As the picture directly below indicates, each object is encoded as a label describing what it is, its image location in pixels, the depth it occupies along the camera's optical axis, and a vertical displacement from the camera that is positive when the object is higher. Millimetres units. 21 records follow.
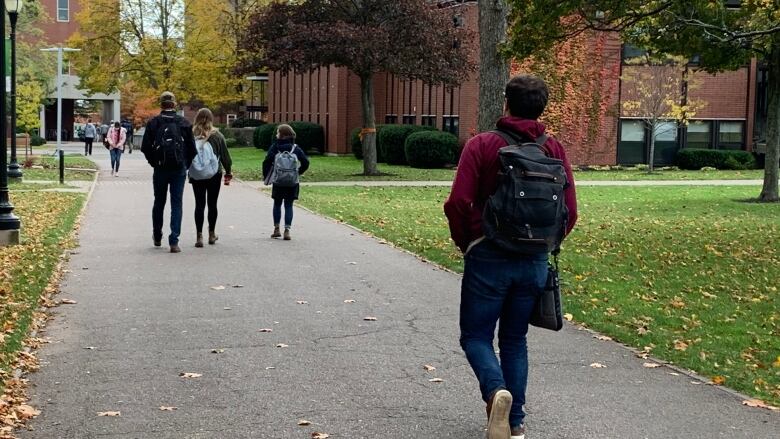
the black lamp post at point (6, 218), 13742 -1345
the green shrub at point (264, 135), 54081 -1007
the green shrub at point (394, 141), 40125 -854
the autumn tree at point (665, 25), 15477 +1465
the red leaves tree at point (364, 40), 31172 +2157
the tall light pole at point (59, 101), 33412 +273
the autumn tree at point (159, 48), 56969 +3280
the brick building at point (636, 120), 40219 +215
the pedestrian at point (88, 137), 51062 -1190
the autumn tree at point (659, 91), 37750 +1100
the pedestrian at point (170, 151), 13016 -447
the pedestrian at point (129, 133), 50219 -1007
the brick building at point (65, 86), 77625 +1757
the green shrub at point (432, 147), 37969 -987
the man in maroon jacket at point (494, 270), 5348 -721
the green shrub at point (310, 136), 50500 -913
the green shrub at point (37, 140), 64363 -1785
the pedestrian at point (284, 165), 14773 -656
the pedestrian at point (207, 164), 13570 -623
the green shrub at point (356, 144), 44169 -1072
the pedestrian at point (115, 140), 31891 -819
